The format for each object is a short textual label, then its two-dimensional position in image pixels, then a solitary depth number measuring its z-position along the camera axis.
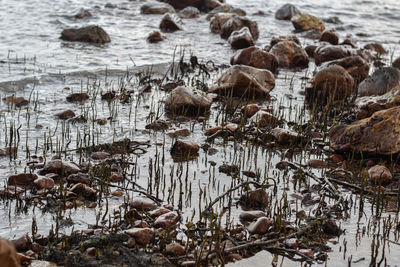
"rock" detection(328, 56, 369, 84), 9.02
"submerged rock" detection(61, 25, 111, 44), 11.16
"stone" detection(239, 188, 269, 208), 4.63
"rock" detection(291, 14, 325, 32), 14.70
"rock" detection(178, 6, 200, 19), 15.50
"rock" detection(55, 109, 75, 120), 6.79
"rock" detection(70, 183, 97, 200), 4.59
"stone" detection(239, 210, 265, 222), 4.38
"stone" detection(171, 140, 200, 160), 5.73
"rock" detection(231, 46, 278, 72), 9.59
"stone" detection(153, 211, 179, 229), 4.15
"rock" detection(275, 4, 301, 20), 16.05
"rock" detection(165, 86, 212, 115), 7.05
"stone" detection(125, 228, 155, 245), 3.88
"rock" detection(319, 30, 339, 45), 12.87
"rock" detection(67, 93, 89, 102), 7.53
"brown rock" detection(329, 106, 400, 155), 5.66
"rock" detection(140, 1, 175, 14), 15.05
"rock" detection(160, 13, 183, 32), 13.38
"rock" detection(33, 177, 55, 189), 4.67
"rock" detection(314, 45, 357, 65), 10.39
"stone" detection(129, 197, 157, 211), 4.44
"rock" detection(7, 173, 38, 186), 4.76
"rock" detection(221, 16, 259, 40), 12.84
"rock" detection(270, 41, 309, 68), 10.35
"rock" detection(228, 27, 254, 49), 11.69
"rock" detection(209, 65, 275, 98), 7.90
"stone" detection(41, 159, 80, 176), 5.02
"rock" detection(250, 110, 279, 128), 6.55
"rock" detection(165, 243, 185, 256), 3.79
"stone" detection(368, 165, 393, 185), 5.15
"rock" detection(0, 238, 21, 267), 2.35
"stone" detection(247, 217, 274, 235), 4.14
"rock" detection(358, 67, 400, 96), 7.81
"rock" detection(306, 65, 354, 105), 7.87
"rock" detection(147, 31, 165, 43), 11.78
